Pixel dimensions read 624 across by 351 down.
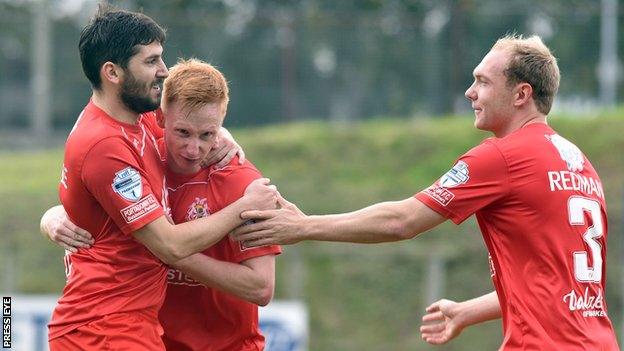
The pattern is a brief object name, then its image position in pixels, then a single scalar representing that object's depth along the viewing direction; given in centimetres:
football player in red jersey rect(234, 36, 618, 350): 1150
